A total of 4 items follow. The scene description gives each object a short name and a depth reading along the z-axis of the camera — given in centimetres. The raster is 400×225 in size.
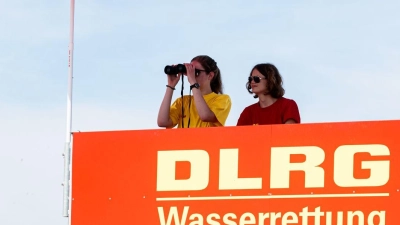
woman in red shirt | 1037
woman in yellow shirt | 1062
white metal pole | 1028
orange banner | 958
